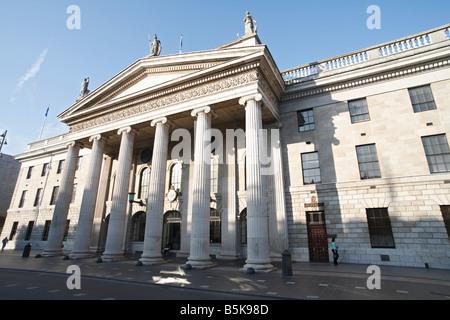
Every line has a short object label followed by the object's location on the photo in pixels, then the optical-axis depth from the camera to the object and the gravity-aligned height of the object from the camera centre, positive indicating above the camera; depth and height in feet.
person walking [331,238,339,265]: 47.30 -2.34
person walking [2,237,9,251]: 94.61 -1.62
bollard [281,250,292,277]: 34.97 -3.74
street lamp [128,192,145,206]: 64.21 +10.27
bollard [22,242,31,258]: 65.00 -3.65
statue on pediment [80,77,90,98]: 79.77 +46.63
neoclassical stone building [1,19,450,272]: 45.68 +18.05
